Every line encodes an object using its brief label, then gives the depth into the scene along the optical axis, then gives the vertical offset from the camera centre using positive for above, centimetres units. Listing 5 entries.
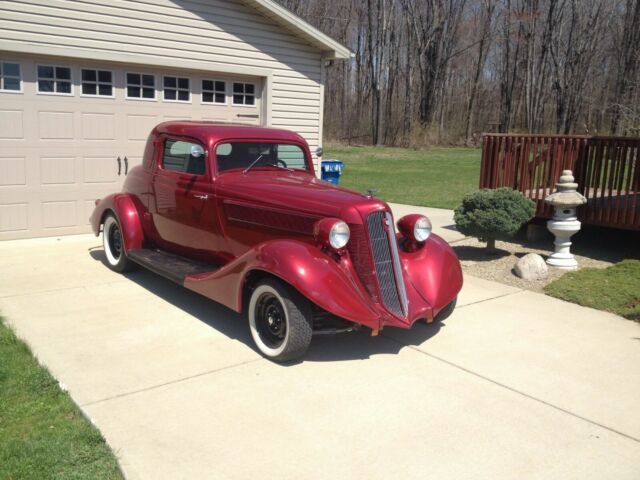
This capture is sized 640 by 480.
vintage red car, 419 -86
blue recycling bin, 1152 -66
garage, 807 +67
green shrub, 721 -86
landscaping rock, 677 -140
